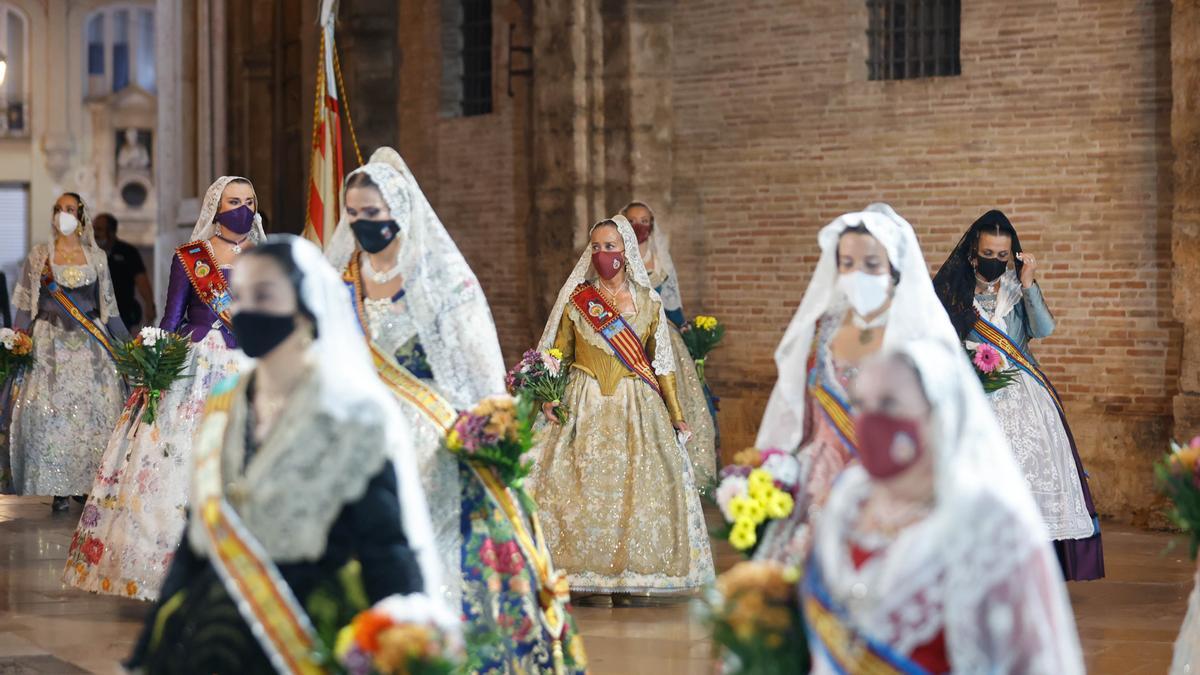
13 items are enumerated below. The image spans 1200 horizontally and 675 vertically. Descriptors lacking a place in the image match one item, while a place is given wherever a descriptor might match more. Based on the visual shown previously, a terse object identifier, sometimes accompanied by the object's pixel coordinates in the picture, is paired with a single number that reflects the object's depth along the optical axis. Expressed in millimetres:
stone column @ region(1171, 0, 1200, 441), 11688
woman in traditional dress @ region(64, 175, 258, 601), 8516
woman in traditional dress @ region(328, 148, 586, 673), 5852
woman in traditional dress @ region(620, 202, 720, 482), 12328
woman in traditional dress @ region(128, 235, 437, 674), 4004
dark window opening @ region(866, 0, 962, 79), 13633
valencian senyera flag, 12459
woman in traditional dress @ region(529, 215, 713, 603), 9203
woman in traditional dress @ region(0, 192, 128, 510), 12461
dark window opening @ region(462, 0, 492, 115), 17016
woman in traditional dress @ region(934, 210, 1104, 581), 9445
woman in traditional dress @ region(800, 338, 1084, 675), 3572
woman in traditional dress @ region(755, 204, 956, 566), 5293
